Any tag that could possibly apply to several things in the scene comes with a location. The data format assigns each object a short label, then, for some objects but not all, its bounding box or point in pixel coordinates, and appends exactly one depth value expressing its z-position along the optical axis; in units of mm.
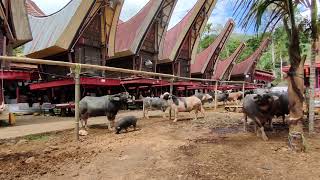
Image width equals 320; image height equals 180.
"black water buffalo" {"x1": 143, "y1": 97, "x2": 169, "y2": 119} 8612
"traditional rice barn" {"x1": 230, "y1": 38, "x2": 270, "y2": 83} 26355
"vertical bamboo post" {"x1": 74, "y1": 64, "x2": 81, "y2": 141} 5406
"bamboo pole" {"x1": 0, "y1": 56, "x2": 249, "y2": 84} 4748
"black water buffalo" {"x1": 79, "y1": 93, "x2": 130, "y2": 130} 6456
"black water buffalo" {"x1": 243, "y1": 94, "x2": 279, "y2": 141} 5406
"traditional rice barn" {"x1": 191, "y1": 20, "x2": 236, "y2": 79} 21966
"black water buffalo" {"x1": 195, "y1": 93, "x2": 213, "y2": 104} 10485
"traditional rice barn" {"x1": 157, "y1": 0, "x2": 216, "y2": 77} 17605
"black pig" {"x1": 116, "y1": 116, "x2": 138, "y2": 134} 6000
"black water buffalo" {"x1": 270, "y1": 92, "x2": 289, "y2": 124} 6301
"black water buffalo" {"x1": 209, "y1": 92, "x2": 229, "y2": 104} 13852
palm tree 4382
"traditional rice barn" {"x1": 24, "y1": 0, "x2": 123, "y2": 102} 11211
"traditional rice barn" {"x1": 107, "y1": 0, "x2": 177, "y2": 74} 15021
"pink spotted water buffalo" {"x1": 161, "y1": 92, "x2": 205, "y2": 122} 7890
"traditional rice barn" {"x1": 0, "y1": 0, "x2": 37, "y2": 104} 8688
